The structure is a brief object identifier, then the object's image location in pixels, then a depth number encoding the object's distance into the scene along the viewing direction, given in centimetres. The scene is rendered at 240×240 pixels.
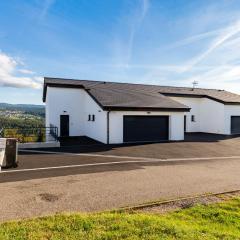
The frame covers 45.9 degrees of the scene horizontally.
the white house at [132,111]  2170
